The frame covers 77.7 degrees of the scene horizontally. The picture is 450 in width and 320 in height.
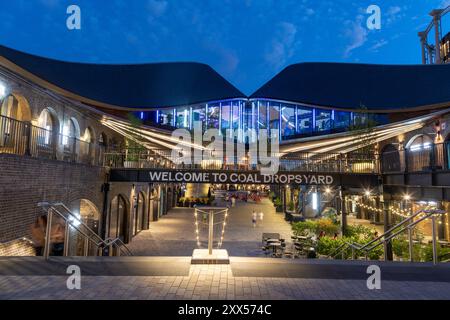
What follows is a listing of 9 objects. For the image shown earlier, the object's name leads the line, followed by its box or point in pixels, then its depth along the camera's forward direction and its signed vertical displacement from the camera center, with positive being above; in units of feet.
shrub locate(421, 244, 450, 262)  32.76 -8.11
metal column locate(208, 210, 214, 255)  22.76 -3.84
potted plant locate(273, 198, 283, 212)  106.52 -8.52
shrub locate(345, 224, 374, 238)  49.66 -8.48
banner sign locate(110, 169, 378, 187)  47.06 +1.12
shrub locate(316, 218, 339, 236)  55.42 -8.63
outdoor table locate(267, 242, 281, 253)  44.88 -9.90
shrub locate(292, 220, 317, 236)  56.59 -8.89
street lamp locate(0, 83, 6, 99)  30.27 +9.90
